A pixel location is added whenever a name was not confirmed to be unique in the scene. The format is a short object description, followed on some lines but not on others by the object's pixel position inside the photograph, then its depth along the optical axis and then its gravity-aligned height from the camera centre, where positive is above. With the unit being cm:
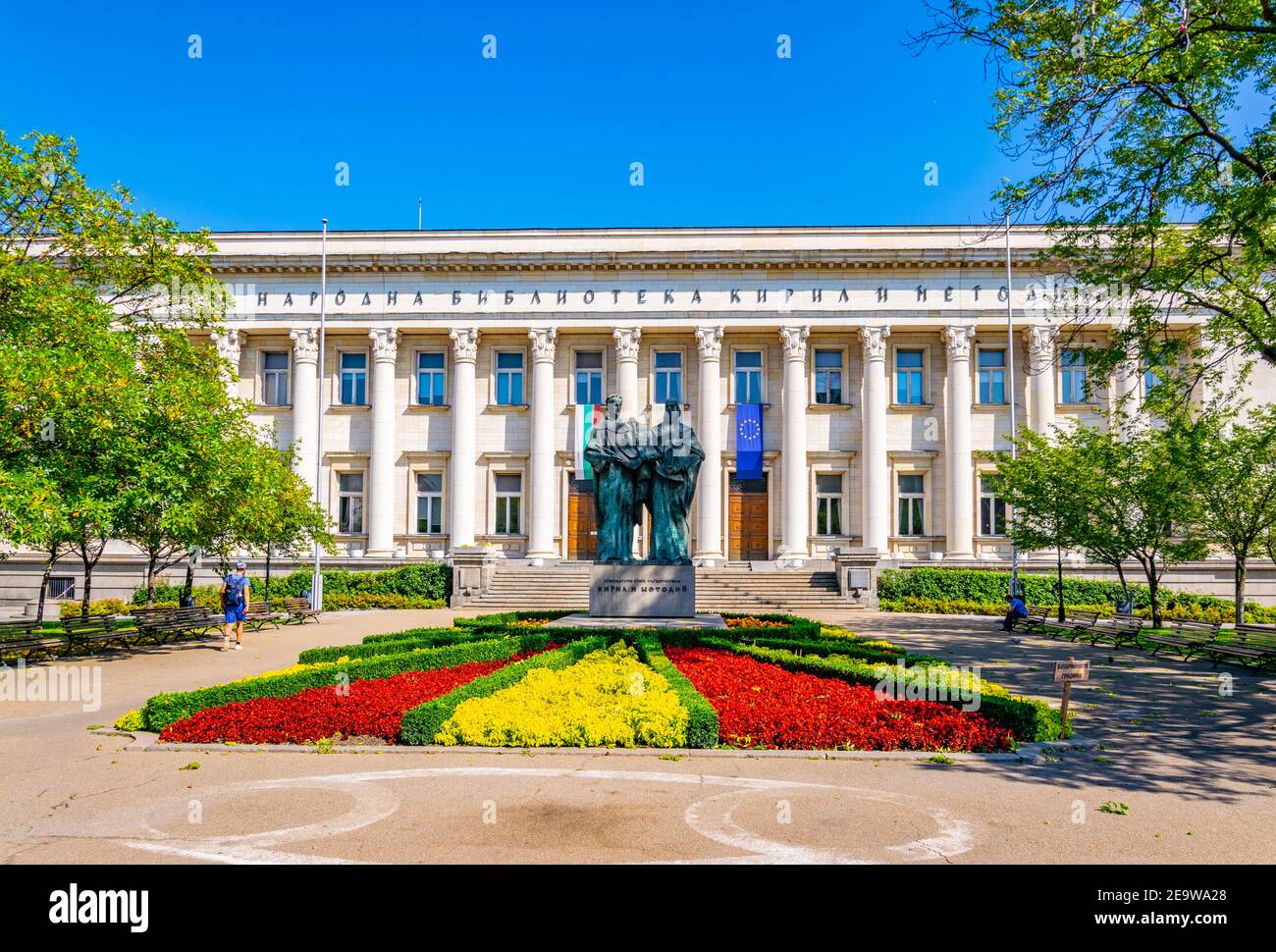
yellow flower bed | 980 -237
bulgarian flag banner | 3956 +450
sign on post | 970 -173
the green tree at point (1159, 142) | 1319 +684
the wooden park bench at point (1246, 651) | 1647 -264
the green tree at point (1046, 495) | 2584 +79
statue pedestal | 2092 -185
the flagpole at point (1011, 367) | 3030 +601
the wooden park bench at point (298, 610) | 2731 -303
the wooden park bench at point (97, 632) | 1920 -272
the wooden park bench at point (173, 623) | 2181 -283
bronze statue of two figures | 2133 +104
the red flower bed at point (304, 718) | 994 -242
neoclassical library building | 3916 +689
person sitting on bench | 2570 -286
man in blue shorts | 2062 -200
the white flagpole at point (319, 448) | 3194 +290
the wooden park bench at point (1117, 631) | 2111 -298
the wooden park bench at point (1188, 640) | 1880 -276
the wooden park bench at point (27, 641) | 1736 -259
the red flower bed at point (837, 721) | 979 -243
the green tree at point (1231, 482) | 2408 +109
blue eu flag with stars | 3962 +362
